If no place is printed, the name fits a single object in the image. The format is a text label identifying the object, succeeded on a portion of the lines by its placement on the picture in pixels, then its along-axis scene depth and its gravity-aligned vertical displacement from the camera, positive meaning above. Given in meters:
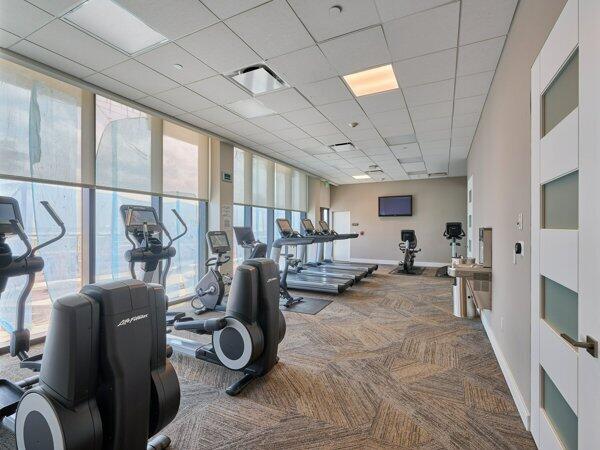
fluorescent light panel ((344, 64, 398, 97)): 3.36 +1.76
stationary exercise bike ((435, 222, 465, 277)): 7.62 -0.17
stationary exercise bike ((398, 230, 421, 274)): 8.42 -0.66
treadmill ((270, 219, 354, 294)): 5.31 -1.18
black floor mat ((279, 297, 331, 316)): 4.71 -1.37
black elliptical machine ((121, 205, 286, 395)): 2.49 -0.89
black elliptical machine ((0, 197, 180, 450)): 1.28 -0.71
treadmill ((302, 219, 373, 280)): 7.04 -1.17
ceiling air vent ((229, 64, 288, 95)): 3.31 +1.75
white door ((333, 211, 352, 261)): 11.59 -0.22
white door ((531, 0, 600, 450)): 1.03 -0.02
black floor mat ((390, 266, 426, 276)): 8.45 -1.37
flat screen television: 10.51 +0.72
